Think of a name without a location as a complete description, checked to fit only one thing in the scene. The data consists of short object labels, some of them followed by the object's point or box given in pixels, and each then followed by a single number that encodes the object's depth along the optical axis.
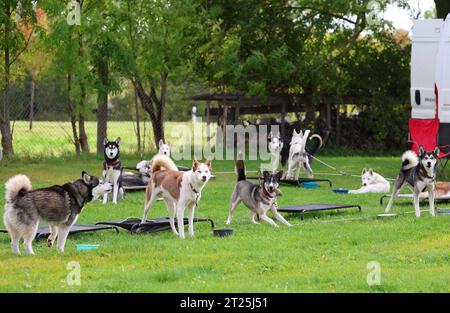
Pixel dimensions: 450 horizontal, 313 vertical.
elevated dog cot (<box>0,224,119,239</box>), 11.87
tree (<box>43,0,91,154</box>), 23.89
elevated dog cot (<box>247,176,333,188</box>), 19.16
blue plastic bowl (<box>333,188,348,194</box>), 17.89
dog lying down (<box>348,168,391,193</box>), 17.73
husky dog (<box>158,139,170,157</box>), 19.69
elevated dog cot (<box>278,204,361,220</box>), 13.95
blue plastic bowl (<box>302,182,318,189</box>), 19.18
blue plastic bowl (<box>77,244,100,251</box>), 10.81
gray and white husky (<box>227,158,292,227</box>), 12.80
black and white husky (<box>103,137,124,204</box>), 16.62
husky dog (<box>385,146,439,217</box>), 13.77
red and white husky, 11.78
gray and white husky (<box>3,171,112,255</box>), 10.22
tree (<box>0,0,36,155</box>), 23.82
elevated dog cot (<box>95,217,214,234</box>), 12.43
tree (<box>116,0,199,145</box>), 25.67
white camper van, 18.82
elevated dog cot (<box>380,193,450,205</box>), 15.54
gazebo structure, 28.55
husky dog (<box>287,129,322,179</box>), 20.22
